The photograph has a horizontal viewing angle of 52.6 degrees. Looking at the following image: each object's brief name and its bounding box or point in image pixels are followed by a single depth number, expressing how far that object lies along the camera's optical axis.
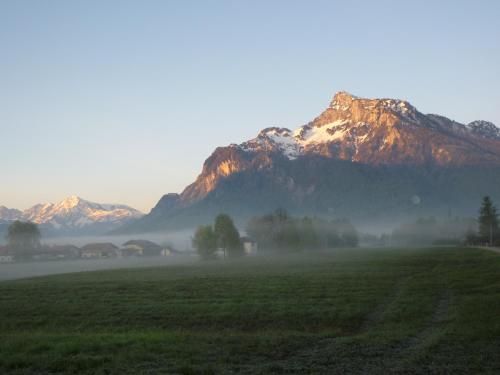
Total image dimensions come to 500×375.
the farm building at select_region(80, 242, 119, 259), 192.65
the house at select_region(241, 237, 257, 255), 178.45
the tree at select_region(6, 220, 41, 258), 162.12
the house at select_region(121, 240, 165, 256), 198.74
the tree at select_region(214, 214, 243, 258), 136.00
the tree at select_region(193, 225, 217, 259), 131.62
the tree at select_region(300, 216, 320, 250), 153.12
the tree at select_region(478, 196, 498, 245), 148.12
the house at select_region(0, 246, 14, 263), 163.25
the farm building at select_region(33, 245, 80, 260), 171.54
